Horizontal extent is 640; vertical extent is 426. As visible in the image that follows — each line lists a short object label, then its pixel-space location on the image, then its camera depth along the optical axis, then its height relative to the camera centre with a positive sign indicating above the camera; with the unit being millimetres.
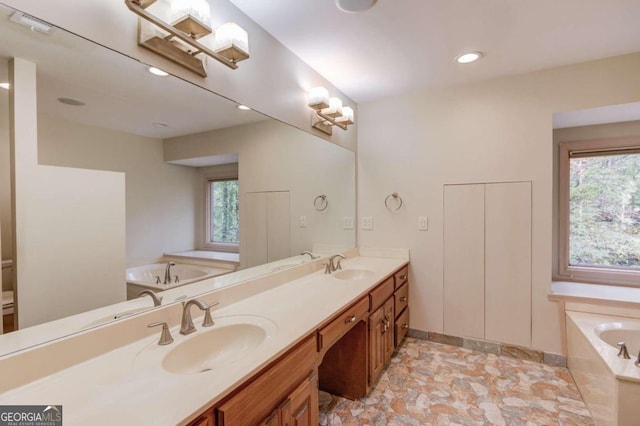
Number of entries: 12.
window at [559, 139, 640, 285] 2584 -34
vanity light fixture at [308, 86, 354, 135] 2174 +770
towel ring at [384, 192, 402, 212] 2846 +85
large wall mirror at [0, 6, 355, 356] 933 +143
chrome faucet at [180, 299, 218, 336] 1213 -436
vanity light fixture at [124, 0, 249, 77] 1125 +717
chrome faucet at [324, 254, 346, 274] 2342 -446
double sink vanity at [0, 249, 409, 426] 801 -498
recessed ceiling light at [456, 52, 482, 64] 2088 +1079
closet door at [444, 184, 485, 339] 2570 -453
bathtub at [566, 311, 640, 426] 1436 -892
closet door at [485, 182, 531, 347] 2422 -450
